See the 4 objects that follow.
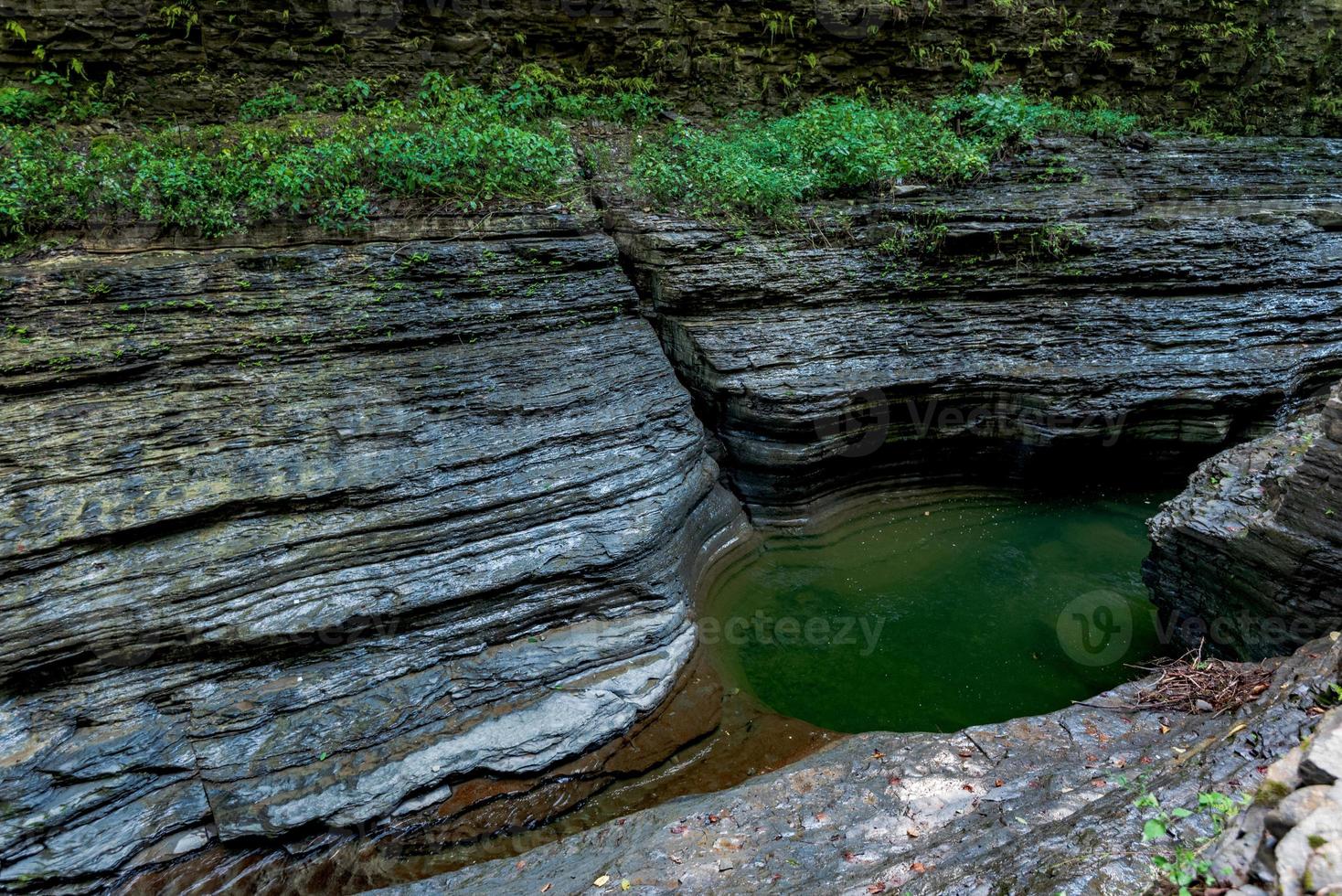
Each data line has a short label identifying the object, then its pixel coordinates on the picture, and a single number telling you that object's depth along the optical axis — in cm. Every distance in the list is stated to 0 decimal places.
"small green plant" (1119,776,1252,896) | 216
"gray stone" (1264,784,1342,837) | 192
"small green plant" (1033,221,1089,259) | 763
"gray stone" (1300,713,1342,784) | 202
